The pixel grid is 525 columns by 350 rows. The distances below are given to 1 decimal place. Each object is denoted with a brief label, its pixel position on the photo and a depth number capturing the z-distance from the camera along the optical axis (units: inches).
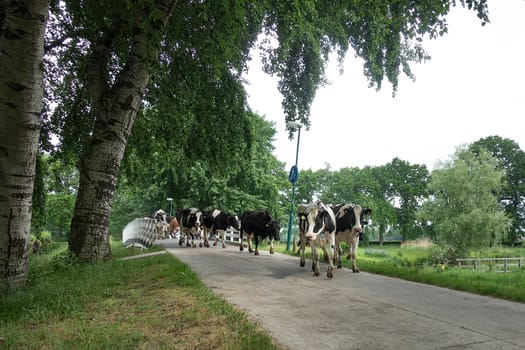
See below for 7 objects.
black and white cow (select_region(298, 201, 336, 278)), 362.2
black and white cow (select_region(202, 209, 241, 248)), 789.2
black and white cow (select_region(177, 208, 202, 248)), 797.2
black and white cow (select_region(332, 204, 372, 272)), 433.2
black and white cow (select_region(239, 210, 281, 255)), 624.7
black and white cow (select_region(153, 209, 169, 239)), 1284.6
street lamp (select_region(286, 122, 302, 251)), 687.7
